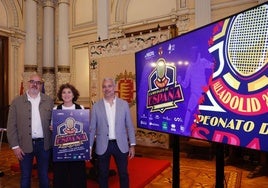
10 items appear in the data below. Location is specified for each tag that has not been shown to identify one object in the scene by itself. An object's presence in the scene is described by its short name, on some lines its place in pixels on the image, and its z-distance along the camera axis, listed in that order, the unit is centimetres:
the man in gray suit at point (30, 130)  249
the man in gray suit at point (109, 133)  244
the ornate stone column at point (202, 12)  552
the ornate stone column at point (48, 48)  783
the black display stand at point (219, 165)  216
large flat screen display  159
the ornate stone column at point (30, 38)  744
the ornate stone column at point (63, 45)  771
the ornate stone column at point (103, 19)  701
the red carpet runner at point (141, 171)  334
